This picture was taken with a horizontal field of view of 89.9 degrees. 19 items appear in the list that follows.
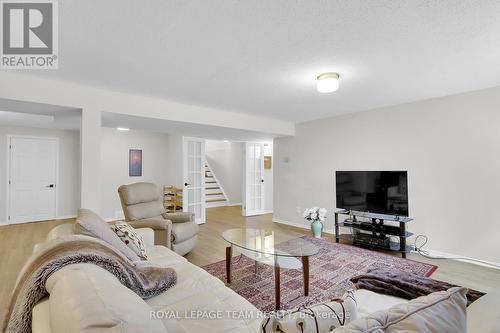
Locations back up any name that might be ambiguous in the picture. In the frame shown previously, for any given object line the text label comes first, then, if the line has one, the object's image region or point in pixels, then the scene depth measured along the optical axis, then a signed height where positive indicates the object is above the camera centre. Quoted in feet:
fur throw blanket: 3.18 -1.51
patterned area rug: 7.77 -3.95
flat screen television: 11.93 -1.16
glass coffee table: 7.86 -2.75
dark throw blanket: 5.79 -2.84
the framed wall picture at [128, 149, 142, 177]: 20.92 +0.64
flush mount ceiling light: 8.60 +3.01
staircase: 26.91 -2.50
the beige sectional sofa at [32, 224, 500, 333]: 2.20 -1.47
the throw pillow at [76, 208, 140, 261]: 5.48 -1.35
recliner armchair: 10.34 -2.23
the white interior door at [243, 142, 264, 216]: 22.16 -0.88
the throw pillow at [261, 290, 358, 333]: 2.65 -1.67
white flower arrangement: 13.80 -2.48
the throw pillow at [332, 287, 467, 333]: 2.14 -1.34
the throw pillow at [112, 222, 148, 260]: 6.97 -1.97
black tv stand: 11.54 -3.05
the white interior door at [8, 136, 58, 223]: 18.08 -0.61
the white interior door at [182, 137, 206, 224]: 18.81 -0.55
